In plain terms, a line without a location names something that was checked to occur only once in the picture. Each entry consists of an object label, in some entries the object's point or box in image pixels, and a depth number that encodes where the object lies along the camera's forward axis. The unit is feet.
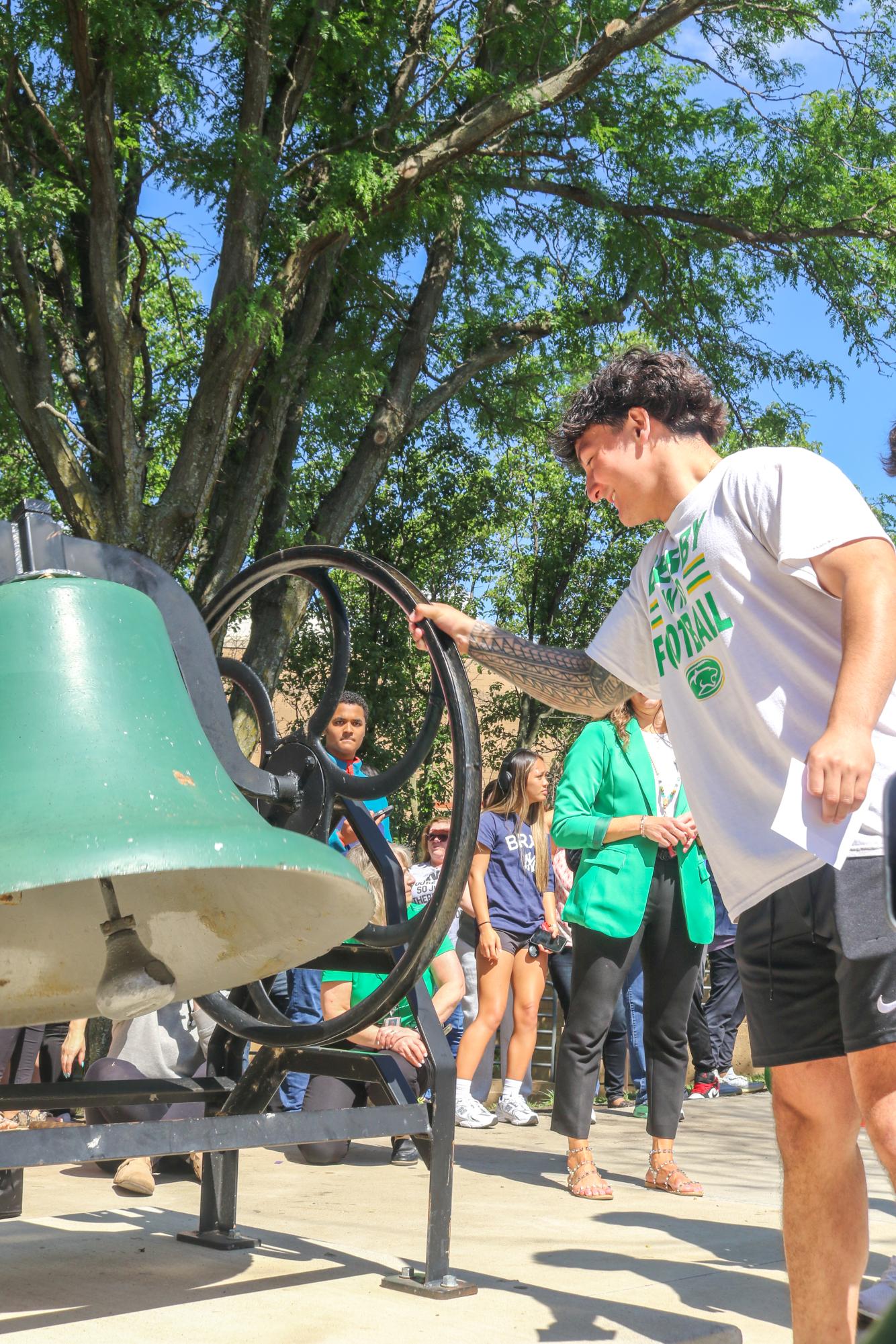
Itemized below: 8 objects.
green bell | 5.98
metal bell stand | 7.95
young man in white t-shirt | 6.69
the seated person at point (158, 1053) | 14.65
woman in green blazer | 14.46
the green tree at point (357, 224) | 24.76
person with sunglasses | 21.24
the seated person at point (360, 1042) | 15.98
